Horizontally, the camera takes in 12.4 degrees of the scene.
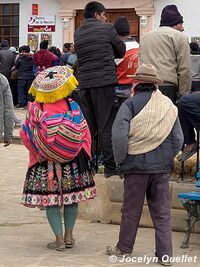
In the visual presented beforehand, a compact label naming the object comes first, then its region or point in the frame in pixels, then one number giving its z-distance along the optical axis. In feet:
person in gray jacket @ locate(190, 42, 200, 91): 32.14
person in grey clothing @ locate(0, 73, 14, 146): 32.63
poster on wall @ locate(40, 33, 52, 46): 95.51
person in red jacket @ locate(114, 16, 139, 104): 34.26
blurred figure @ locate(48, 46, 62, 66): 75.65
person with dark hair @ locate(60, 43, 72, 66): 71.16
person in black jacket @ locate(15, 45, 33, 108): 76.41
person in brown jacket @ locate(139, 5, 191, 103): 30.84
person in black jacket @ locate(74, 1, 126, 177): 31.69
